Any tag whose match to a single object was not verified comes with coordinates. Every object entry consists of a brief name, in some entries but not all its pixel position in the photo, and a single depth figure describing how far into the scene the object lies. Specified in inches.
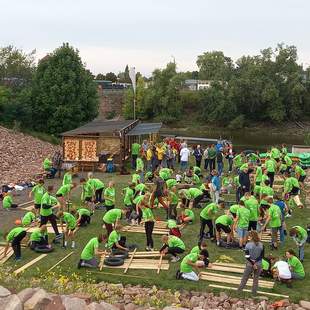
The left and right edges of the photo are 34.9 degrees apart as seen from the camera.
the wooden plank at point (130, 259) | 513.9
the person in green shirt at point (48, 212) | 607.6
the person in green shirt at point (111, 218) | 575.5
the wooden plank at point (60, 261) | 519.5
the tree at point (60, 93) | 1850.4
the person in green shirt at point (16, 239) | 542.6
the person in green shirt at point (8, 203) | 773.3
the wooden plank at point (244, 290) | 453.7
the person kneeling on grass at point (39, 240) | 576.4
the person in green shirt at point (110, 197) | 677.3
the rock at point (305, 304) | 432.6
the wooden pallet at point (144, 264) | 520.7
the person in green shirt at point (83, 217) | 665.6
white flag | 1526.3
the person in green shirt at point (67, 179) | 762.8
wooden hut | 1120.2
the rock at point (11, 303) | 342.6
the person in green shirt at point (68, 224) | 597.3
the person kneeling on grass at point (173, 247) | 536.1
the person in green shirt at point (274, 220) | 566.6
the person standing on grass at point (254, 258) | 446.3
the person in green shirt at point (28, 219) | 612.4
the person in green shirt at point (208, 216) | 579.5
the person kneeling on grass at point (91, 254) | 512.7
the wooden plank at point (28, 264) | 504.4
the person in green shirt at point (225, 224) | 566.3
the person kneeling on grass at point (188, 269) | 486.3
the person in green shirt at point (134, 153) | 1115.8
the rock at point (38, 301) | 345.4
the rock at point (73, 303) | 346.0
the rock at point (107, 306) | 358.0
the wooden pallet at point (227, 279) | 476.6
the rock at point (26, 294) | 359.3
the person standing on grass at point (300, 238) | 521.6
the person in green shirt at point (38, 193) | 695.7
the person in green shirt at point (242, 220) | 561.3
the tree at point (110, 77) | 5695.9
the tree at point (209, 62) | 4055.1
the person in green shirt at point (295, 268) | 488.1
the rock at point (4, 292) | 367.8
